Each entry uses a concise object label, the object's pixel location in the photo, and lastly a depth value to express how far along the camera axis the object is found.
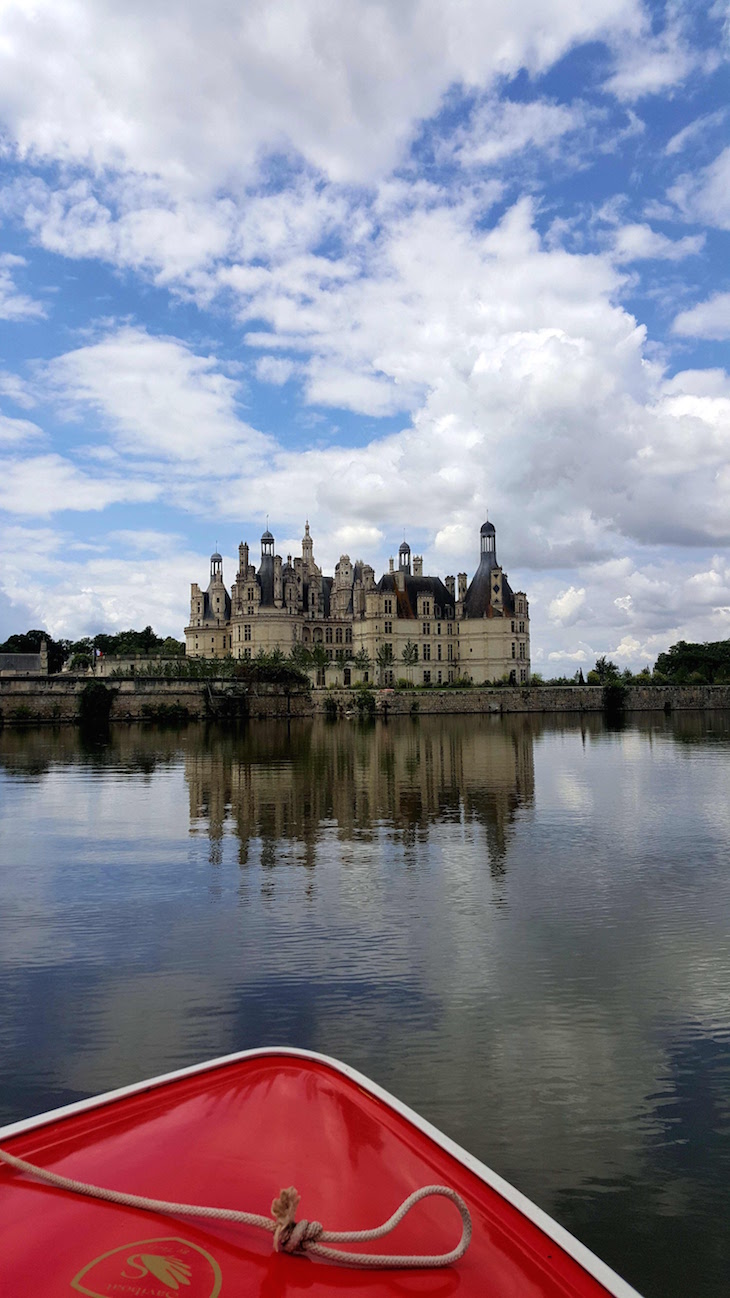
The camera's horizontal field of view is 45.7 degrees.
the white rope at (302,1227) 3.58
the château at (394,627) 117.31
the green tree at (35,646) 125.53
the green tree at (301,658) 111.75
